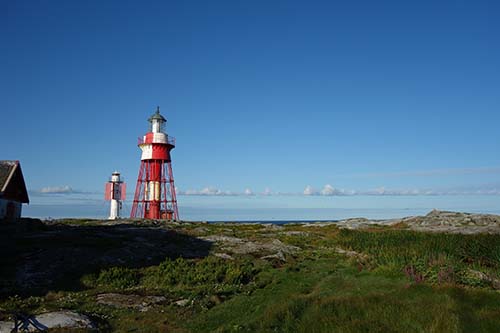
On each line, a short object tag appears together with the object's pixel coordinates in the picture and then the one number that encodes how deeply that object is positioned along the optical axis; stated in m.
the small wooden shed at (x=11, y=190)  42.19
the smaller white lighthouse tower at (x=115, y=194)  67.44
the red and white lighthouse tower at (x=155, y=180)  62.94
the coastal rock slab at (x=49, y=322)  12.44
